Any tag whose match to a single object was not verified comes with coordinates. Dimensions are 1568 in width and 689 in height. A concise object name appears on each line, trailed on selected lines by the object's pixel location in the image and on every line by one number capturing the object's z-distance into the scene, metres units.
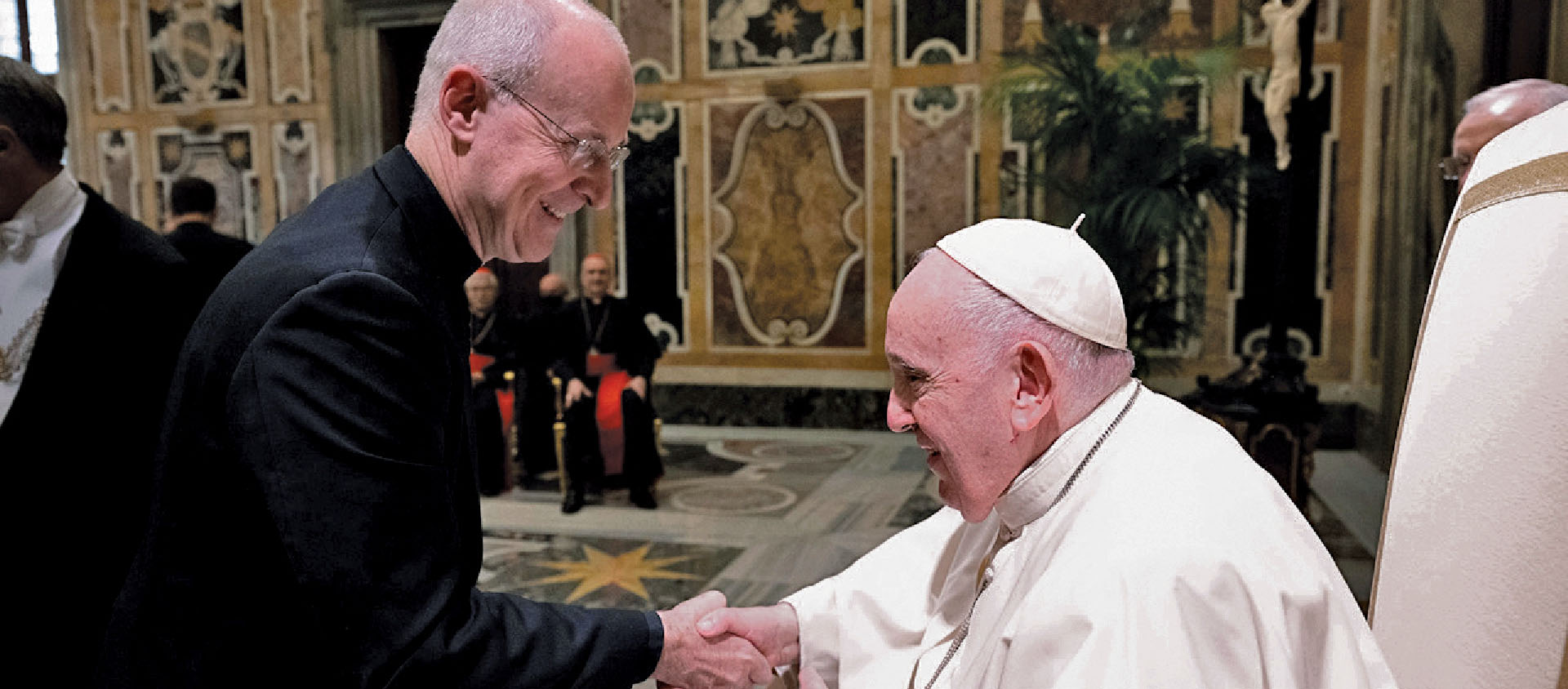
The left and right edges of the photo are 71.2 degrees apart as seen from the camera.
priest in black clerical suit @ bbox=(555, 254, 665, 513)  6.43
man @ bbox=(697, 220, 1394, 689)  1.36
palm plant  5.70
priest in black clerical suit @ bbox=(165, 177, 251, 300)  3.37
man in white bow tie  2.21
